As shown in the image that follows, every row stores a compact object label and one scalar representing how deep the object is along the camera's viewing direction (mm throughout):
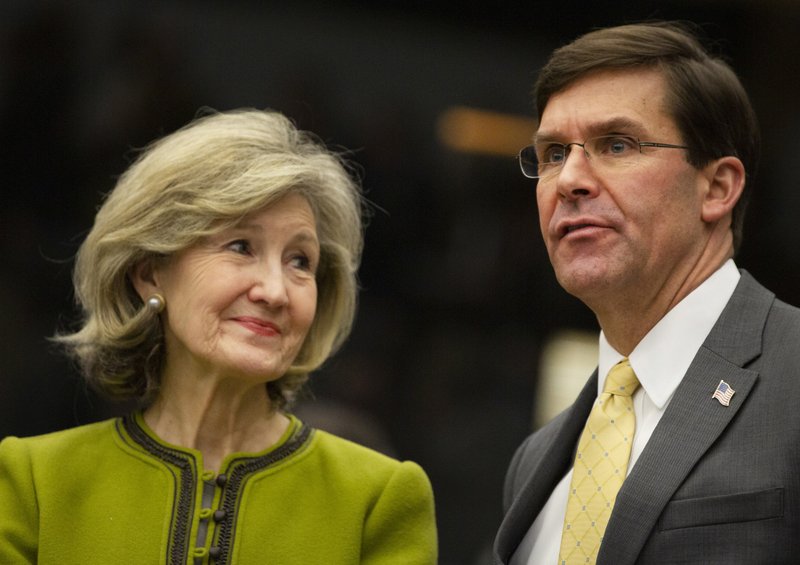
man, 5965
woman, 6738
